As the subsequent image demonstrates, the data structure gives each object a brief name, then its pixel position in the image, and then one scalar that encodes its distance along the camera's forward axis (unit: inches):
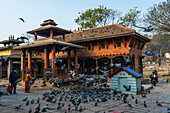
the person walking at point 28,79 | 422.8
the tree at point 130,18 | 1291.8
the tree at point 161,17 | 901.1
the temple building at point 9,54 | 809.4
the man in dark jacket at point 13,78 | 391.9
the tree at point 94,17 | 1299.2
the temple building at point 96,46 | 685.9
